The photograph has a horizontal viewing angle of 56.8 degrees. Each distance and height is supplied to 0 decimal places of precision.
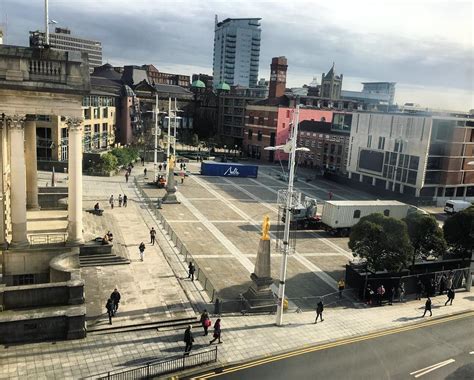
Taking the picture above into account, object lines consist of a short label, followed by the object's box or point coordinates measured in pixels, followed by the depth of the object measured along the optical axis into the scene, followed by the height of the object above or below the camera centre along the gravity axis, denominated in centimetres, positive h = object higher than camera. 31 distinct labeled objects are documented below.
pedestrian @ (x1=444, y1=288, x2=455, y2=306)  2859 -1093
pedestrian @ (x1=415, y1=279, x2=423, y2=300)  3079 -1148
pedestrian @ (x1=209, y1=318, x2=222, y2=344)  2094 -1041
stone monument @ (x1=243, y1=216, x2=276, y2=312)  2575 -1016
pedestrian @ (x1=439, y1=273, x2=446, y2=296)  3138 -1133
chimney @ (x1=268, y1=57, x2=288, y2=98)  11144 +878
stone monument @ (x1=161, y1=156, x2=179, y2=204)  5378 -1007
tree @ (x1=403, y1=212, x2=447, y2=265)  3253 -825
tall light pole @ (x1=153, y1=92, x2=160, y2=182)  6556 -1020
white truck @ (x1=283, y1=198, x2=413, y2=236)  4544 -999
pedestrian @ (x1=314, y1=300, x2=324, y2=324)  2439 -1071
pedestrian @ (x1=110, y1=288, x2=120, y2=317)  2309 -1011
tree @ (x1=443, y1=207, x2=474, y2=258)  3400 -821
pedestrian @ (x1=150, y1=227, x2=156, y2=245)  3628 -1069
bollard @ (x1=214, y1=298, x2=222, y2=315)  2424 -1094
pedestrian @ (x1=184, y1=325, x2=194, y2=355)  2003 -1046
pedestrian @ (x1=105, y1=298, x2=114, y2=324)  2230 -1034
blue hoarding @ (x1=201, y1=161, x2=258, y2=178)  7862 -1055
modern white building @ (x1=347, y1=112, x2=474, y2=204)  6319 -474
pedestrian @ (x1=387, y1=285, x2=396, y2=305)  2939 -1146
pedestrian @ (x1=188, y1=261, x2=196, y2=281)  2949 -1079
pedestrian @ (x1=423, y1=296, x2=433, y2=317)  2643 -1084
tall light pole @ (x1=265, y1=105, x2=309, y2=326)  2127 -469
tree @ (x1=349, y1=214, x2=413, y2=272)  2981 -839
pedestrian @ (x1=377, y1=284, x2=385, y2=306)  2880 -1124
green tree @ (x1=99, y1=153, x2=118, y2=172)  6869 -930
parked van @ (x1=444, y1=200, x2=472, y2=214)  5954 -1079
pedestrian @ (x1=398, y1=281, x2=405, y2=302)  2962 -1139
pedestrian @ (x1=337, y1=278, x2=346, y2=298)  2961 -1120
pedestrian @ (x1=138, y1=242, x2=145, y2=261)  3189 -1043
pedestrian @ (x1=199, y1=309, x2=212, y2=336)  2191 -1050
